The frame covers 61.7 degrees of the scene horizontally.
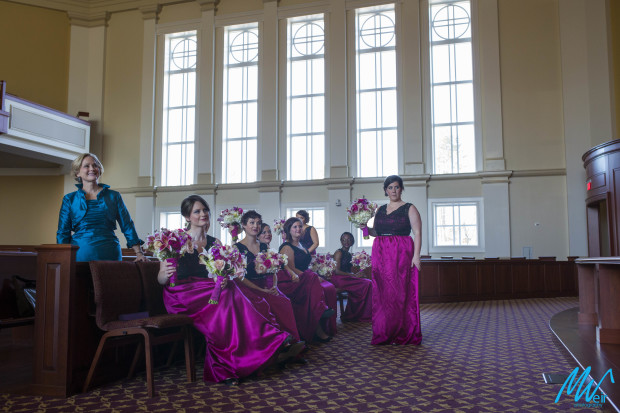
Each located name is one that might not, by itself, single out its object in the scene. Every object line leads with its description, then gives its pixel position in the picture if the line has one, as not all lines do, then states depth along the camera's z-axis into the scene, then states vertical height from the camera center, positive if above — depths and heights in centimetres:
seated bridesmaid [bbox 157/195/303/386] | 399 -70
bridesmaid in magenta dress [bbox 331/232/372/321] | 770 -83
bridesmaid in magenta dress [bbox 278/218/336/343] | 562 -59
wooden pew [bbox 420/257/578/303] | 1074 -87
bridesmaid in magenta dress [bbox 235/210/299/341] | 443 -45
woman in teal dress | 438 +19
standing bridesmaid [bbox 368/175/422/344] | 552 -41
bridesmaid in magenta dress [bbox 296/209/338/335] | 764 +3
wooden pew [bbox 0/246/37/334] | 508 -36
